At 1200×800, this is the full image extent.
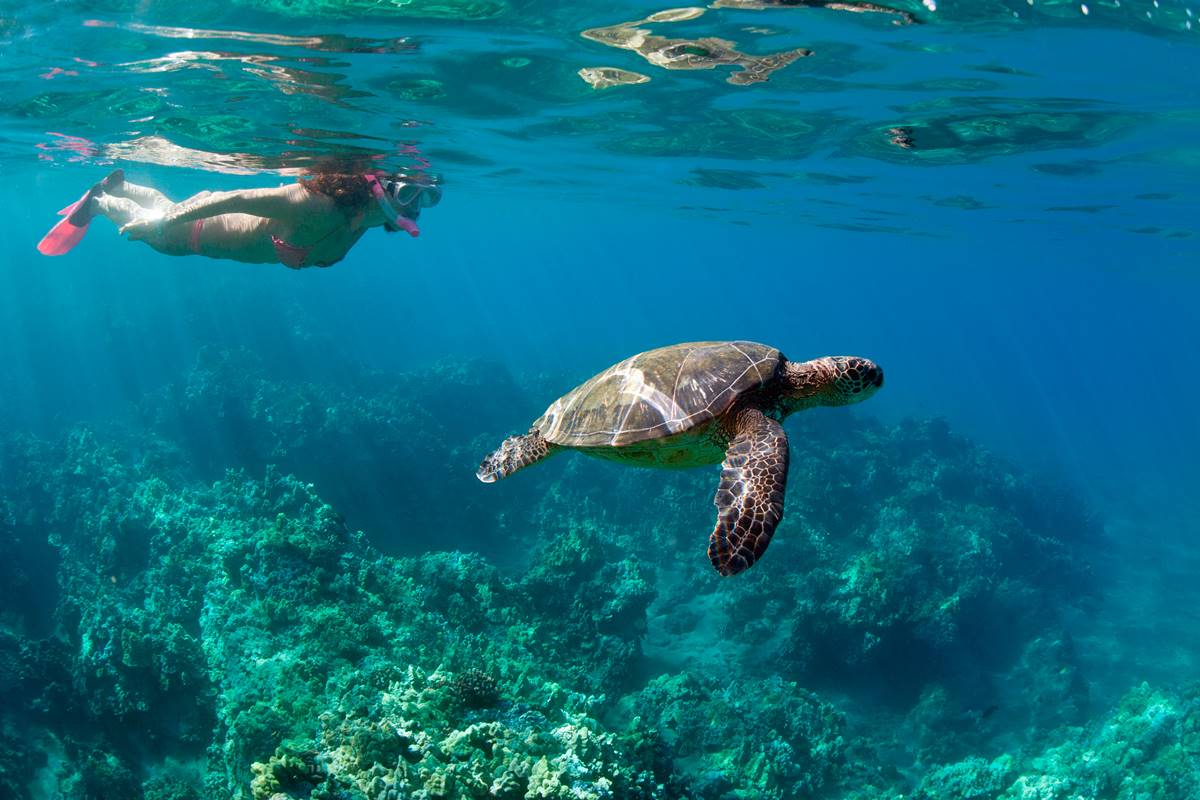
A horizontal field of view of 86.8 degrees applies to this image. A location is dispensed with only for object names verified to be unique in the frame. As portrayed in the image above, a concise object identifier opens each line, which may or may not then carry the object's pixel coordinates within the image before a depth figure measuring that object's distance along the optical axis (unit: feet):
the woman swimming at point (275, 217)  27.78
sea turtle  16.11
